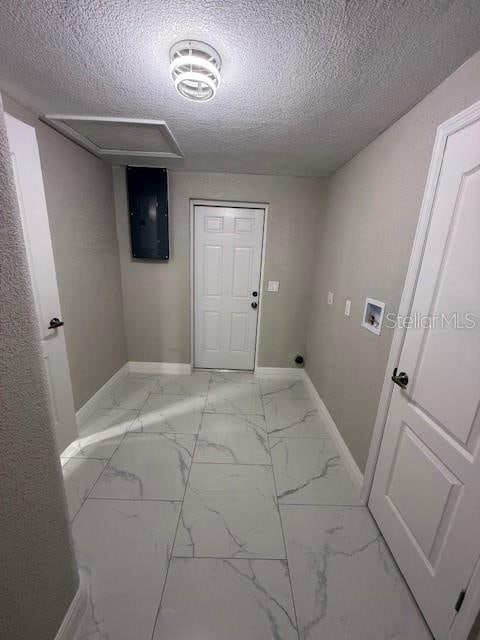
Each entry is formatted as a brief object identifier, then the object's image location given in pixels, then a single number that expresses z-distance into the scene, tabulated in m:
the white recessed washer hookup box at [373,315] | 1.51
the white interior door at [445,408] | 0.91
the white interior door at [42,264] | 1.37
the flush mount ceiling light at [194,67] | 1.02
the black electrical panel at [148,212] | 2.53
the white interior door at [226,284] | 2.81
